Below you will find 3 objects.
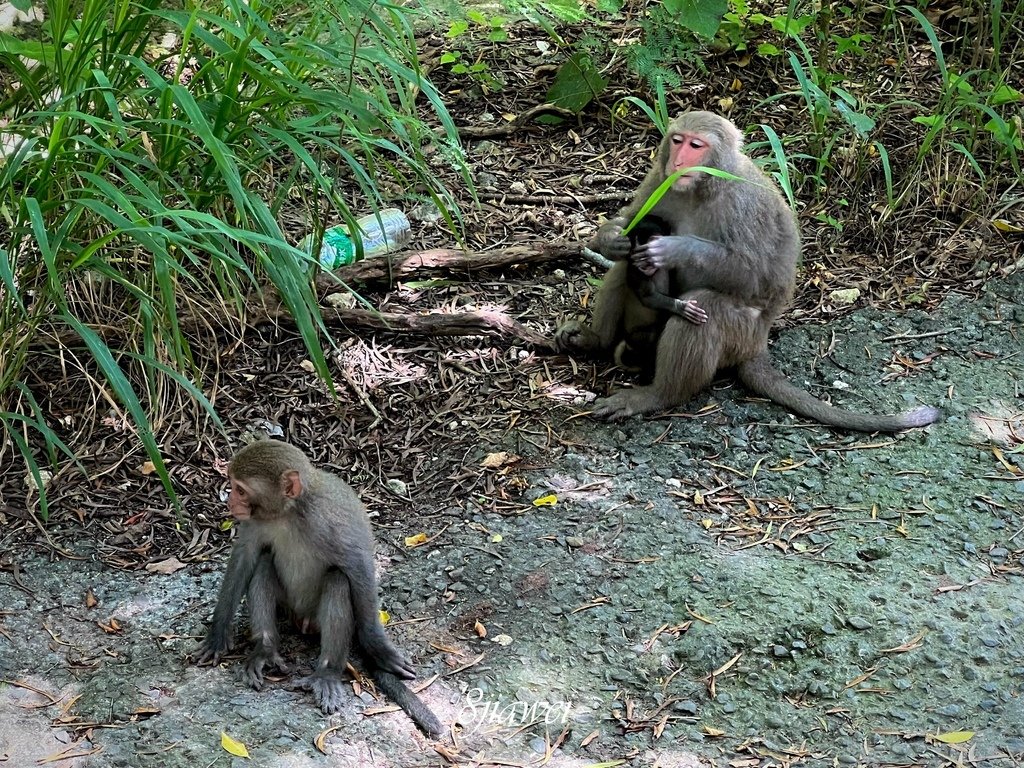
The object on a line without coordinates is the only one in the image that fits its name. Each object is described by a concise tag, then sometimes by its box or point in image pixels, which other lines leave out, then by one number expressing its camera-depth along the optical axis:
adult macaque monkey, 5.18
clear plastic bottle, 5.64
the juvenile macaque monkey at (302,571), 3.86
